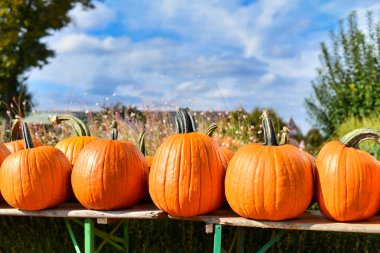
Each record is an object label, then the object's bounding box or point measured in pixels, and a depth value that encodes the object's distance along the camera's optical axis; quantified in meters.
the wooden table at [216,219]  2.46
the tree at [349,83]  8.28
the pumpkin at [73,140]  3.33
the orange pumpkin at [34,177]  2.92
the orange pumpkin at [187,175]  2.55
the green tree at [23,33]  15.32
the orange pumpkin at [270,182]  2.43
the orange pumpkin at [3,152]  3.39
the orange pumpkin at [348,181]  2.43
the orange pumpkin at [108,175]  2.80
